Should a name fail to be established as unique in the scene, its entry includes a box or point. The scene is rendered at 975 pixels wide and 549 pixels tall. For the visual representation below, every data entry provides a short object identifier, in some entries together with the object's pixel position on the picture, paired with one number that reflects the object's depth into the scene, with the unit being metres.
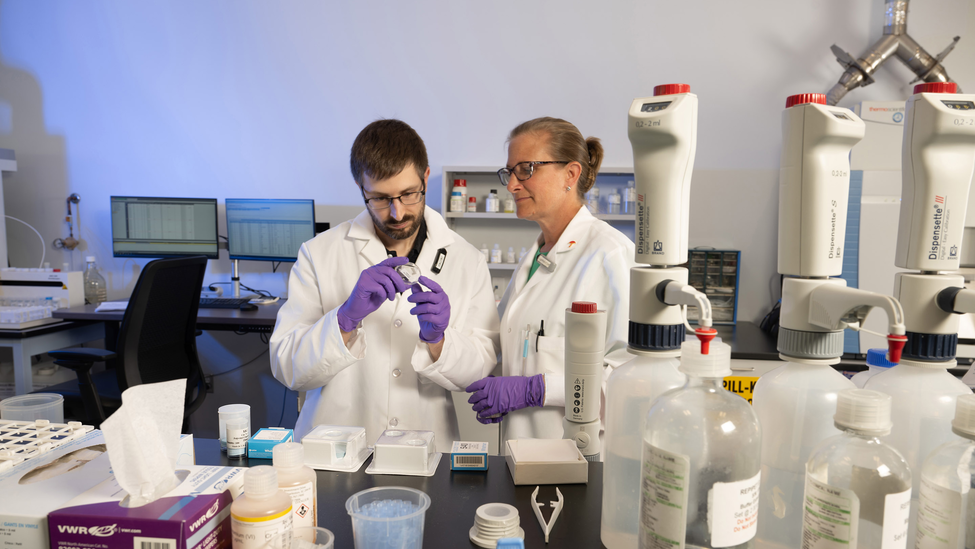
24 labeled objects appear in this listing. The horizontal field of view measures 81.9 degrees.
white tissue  0.64
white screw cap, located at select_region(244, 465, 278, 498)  0.66
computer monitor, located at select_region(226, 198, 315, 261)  3.28
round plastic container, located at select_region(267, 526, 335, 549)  0.66
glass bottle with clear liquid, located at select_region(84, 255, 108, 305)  3.55
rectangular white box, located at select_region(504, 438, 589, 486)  0.99
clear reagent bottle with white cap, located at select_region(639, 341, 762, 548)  0.57
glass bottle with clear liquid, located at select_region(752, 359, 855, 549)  0.62
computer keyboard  3.15
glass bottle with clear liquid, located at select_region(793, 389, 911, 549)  0.55
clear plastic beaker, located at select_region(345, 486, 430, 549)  0.72
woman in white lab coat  1.56
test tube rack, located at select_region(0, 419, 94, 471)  0.83
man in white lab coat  1.48
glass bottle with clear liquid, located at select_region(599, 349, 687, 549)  0.68
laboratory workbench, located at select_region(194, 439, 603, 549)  0.83
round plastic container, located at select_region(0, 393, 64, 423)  1.11
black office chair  2.29
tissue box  0.63
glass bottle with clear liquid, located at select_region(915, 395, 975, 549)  0.56
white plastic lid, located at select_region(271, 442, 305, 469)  0.75
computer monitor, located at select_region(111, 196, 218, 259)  3.39
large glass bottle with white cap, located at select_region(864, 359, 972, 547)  0.62
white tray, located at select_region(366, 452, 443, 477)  1.04
